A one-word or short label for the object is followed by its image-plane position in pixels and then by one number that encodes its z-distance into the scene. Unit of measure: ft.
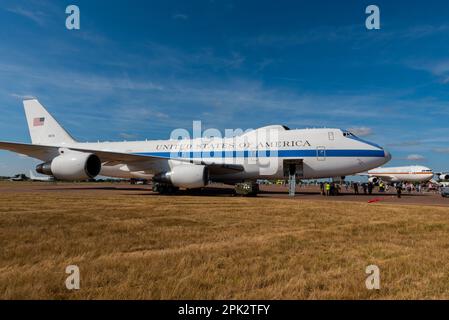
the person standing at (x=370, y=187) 92.35
